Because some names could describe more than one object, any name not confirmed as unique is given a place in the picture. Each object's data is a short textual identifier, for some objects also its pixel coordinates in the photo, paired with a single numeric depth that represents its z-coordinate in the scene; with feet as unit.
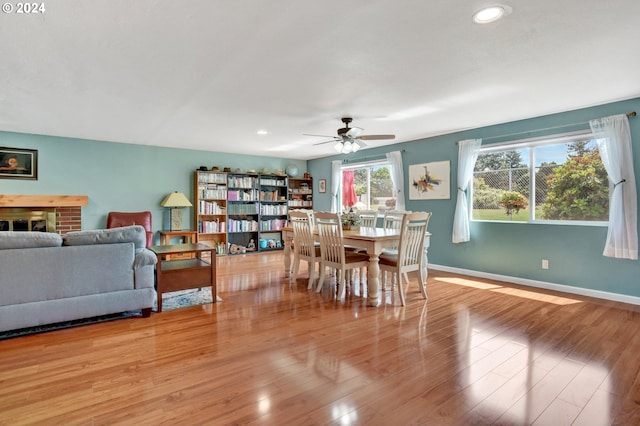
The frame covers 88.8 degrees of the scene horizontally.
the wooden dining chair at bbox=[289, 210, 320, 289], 13.17
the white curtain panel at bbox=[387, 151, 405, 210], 19.43
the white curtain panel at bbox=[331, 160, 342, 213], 24.07
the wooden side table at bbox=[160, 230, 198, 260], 20.13
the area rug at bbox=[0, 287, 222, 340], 8.95
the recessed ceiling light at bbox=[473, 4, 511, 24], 6.31
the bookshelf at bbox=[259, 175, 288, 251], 24.91
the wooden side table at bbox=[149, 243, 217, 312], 10.71
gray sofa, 8.42
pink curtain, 23.50
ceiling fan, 13.46
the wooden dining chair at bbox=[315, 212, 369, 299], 11.85
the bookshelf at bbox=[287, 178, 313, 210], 26.35
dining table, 11.16
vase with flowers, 13.85
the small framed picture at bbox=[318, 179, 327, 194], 25.58
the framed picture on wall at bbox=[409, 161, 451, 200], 17.38
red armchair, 18.68
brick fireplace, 16.47
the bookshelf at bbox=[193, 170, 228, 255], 22.03
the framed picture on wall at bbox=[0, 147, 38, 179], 16.74
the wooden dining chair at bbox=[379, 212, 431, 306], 11.05
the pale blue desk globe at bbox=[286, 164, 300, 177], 25.72
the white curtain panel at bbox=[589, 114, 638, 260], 11.41
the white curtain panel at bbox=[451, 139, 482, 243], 16.05
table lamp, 20.13
